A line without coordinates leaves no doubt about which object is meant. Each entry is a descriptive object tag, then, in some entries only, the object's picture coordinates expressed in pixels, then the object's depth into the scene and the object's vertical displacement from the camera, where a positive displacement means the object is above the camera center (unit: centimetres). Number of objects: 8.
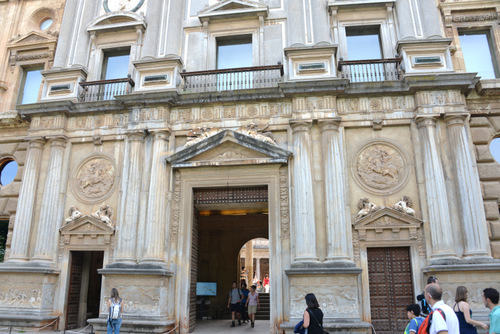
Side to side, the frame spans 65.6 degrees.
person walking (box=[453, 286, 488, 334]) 546 -46
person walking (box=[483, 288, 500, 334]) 503 -32
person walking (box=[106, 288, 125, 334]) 922 -78
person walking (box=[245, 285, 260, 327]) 1362 -74
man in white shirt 450 -45
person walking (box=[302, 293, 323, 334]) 624 -58
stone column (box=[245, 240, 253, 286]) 3059 +139
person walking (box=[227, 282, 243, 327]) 1407 -69
